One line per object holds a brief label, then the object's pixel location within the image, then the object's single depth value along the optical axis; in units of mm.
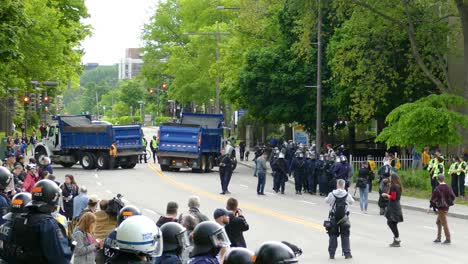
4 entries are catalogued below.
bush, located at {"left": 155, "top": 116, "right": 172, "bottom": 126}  142500
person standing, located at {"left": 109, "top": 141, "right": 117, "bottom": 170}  49906
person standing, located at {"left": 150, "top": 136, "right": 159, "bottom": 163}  60125
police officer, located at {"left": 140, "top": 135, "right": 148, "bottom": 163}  52812
